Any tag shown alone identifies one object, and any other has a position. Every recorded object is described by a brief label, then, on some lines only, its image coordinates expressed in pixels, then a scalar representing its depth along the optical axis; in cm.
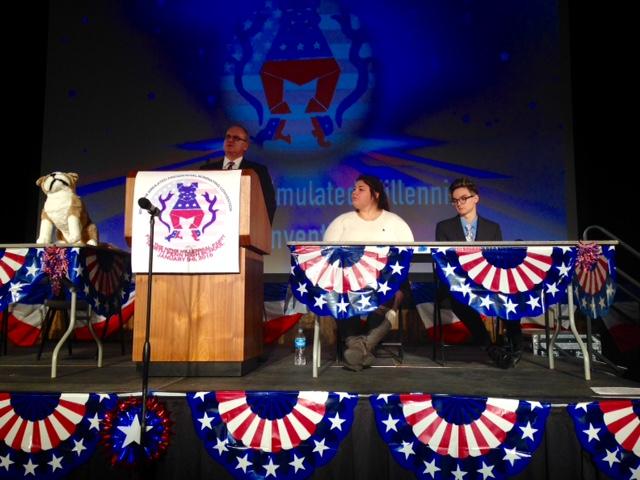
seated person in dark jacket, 400
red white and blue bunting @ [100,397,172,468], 205
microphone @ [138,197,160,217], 205
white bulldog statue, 337
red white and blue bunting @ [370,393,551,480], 207
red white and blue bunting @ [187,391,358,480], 212
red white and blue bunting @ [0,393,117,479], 218
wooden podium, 266
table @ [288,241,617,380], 279
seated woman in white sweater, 347
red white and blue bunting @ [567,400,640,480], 204
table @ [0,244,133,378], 294
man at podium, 498
